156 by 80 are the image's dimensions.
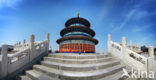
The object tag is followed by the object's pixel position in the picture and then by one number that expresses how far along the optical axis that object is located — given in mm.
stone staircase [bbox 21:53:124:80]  3952
